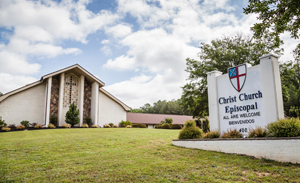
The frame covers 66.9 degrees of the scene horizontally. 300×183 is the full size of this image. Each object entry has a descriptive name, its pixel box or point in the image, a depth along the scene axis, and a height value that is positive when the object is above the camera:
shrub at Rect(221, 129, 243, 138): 10.22 -0.60
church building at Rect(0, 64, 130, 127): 27.50 +3.22
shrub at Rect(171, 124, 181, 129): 32.39 -0.59
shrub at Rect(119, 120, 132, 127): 32.74 -0.02
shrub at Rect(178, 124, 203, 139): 11.95 -0.60
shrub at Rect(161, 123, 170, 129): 31.91 -0.55
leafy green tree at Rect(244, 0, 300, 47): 10.28 +4.87
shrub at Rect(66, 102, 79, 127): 28.52 +1.00
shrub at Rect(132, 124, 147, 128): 32.06 -0.46
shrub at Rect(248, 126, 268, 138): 9.10 -0.48
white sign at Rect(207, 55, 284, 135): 9.62 +1.12
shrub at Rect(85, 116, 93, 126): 30.83 +0.35
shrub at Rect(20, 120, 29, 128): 26.47 +0.21
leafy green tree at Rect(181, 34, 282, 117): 24.84 +6.61
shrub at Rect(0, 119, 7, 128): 24.18 +0.24
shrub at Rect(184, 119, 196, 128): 12.51 -0.10
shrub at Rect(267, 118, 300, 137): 8.01 -0.30
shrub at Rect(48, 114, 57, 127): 28.41 +0.53
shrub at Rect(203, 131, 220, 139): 11.20 -0.68
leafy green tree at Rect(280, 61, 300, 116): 38.15 +4.33
